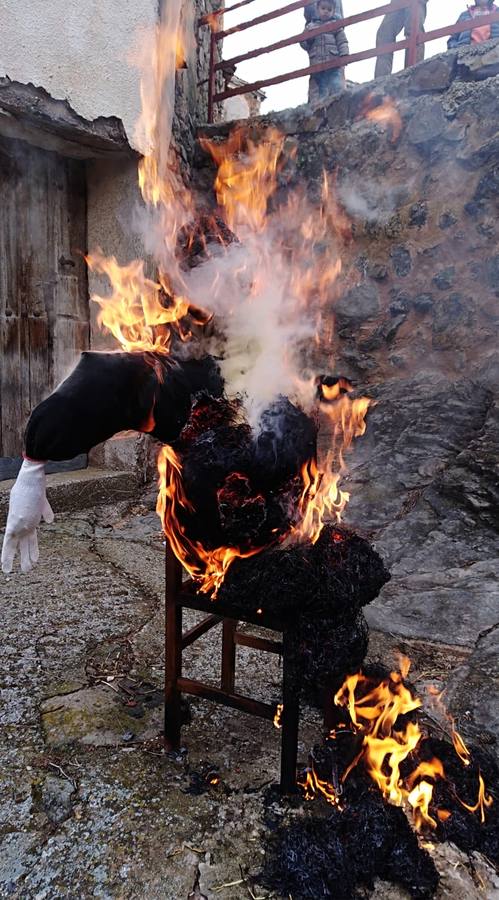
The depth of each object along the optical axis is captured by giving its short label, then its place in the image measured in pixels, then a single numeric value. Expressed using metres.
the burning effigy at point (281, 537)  1.85
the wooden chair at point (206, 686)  2.04
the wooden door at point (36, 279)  5.19
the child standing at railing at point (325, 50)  5.43
